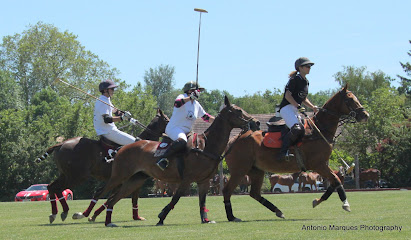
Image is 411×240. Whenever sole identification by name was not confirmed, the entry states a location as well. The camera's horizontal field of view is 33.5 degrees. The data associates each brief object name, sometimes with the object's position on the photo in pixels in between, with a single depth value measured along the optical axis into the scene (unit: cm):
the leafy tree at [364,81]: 8856
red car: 3891
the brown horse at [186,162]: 1398
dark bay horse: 1611
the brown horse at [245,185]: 4323
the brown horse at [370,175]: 4316
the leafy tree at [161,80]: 11994
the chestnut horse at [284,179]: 4375
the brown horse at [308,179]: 4294
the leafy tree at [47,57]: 8661
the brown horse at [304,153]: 1520
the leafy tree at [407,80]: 7256
